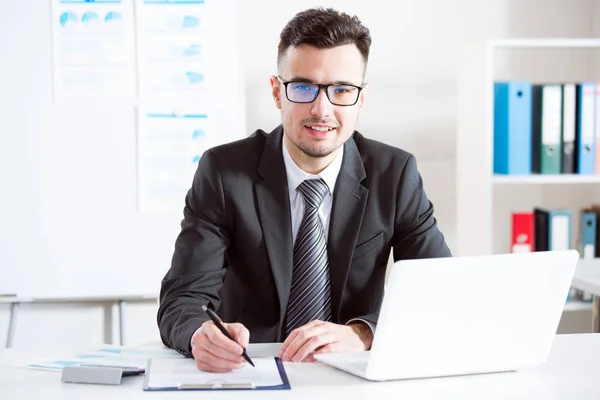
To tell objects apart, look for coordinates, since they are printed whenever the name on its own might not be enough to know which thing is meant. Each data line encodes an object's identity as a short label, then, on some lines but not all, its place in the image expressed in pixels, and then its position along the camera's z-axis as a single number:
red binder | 3.16
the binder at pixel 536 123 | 3.08
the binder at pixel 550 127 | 3.06
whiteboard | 2.97
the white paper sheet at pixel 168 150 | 3.03
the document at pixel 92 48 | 2.98
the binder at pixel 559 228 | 3.17
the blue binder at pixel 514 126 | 3.05
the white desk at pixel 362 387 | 1.30
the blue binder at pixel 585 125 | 3.09
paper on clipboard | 1.33
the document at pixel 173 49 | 3.00
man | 1.86
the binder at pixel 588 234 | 3.22
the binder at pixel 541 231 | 3.19
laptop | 1.29
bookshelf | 3.06
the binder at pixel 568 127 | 3.08
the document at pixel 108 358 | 1.49
